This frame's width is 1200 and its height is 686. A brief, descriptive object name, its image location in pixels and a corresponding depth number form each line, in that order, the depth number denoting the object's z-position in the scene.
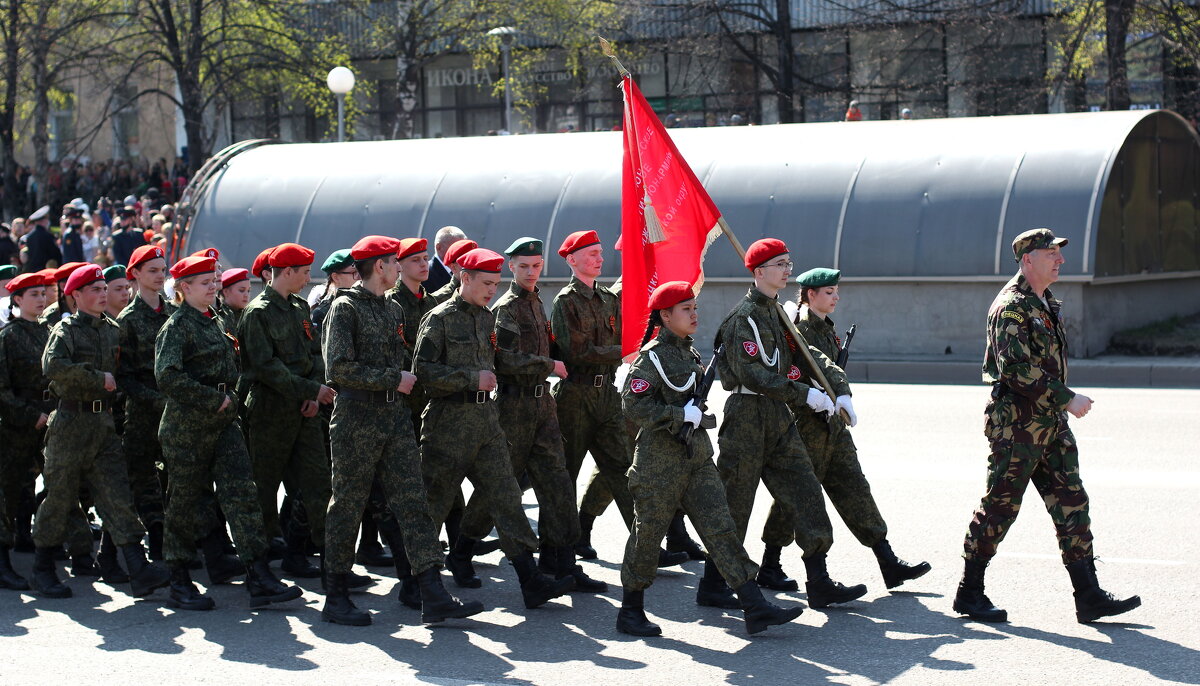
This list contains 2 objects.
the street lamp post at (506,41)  28.29
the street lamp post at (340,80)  24.80
